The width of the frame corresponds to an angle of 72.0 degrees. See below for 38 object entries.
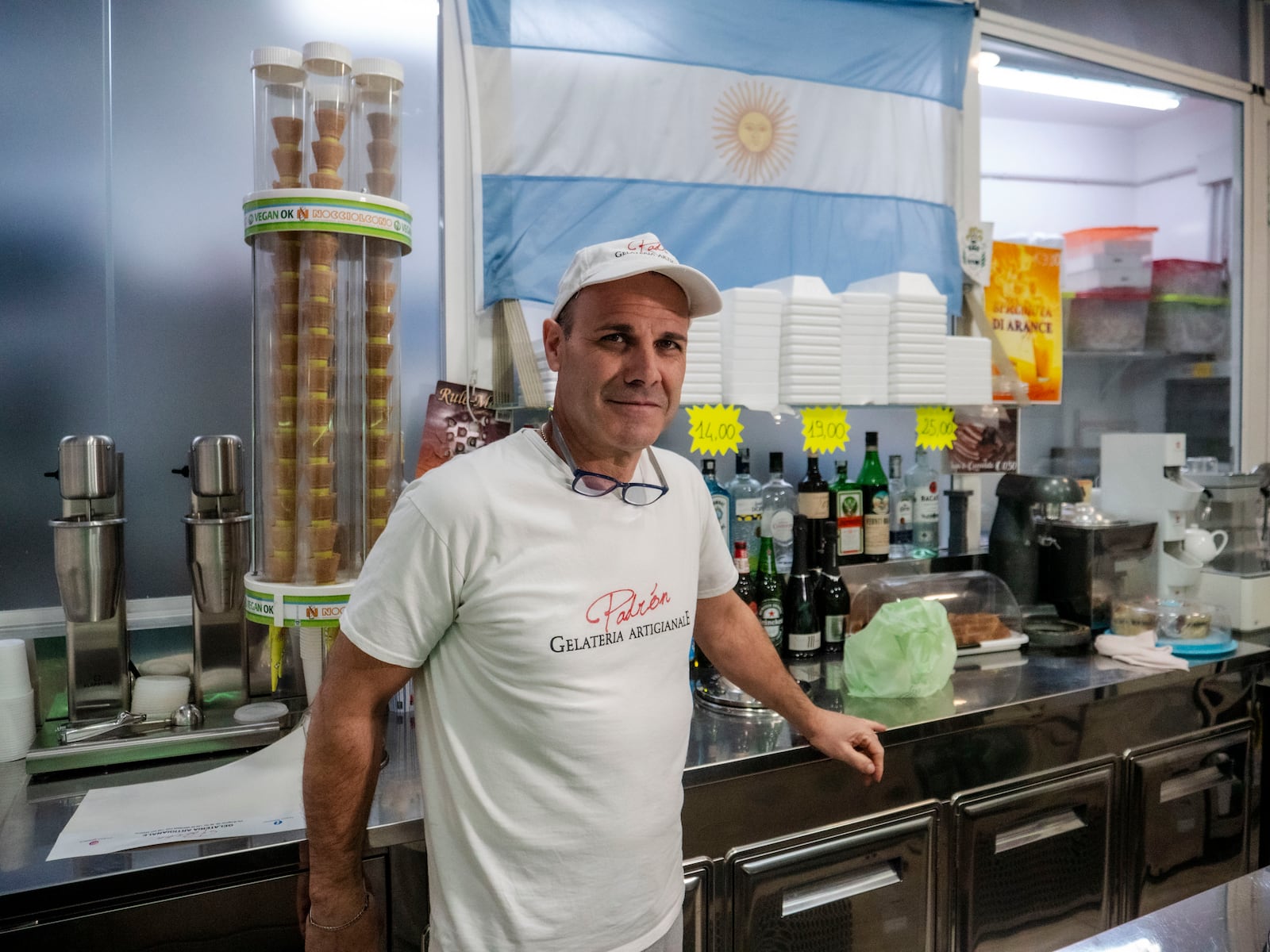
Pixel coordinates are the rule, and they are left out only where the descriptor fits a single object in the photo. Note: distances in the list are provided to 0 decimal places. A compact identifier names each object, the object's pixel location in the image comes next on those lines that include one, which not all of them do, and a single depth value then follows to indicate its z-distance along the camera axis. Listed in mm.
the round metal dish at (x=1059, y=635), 2371
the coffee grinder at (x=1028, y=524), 2541
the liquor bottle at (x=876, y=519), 2500
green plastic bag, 2006
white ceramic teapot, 2564
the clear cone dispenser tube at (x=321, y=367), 1588
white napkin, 2219
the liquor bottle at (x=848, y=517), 2463
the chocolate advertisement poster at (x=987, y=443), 2783
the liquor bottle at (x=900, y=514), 2686
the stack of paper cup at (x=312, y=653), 1693
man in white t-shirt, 1183
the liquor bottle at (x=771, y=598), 2268
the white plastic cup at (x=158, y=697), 1760
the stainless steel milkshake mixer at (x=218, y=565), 1760
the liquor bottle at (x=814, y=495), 2412
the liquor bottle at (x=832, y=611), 2391
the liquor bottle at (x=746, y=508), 2346
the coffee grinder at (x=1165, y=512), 2551
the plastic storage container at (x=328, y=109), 1618
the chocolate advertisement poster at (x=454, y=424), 2037
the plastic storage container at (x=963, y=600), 2354
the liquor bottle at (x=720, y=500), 2270
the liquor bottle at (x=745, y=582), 2162
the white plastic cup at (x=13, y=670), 1628
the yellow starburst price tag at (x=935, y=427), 2457
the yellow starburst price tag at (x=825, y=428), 2270
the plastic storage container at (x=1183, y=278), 3389
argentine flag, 2162
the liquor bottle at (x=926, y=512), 2676
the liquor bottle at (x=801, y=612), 2295
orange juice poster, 2840
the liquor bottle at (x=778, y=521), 2389
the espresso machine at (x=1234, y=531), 2576
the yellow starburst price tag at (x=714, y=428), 2098
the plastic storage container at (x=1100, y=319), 3258
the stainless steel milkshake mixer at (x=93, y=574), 1657
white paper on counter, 1344
